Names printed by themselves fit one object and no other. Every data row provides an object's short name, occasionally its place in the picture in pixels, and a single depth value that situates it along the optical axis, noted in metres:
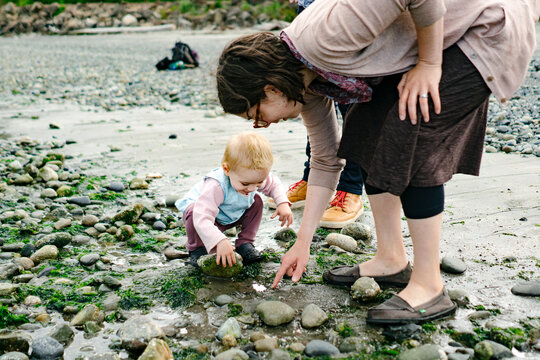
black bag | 12.98
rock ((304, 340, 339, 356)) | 2.20
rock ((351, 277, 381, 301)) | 2.66
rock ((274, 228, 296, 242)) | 3.55
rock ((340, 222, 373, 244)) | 3.51
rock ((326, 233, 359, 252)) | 3.35
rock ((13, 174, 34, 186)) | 4.59
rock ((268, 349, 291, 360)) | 2.15
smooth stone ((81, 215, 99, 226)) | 3.75
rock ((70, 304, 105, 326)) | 2.47
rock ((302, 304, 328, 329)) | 2.42
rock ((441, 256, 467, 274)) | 2.90
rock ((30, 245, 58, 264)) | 3.19
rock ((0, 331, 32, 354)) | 2.21
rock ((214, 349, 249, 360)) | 2.12
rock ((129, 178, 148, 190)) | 4.56
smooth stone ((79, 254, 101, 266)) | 3.13
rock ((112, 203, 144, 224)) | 3.79
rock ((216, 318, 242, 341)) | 2.32
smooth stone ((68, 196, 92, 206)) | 4.17
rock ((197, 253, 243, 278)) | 2.93
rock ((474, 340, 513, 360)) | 2.13
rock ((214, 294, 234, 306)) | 2.66
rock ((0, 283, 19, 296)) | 2.69
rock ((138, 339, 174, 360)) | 2.12
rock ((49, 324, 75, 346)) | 2.32
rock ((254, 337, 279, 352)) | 2.23
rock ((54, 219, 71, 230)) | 3.65
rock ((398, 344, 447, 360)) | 2.11
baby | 2.85
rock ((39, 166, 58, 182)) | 4.70
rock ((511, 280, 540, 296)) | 2.61
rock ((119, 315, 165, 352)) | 2.23
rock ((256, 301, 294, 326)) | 2.44
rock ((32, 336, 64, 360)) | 2.20
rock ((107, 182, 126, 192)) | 4.52
